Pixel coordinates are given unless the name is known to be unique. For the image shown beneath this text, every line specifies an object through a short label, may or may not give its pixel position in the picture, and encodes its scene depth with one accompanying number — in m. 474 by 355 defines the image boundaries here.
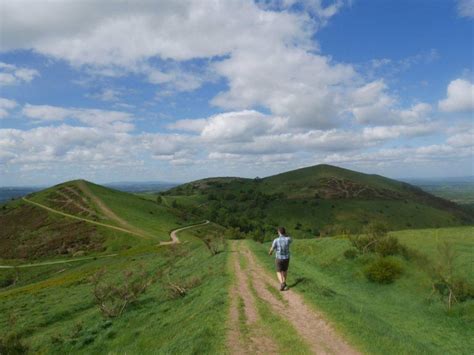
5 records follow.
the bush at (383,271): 27.27
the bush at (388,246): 30.91
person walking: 20.80
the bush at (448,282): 22.55
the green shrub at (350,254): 32.44
